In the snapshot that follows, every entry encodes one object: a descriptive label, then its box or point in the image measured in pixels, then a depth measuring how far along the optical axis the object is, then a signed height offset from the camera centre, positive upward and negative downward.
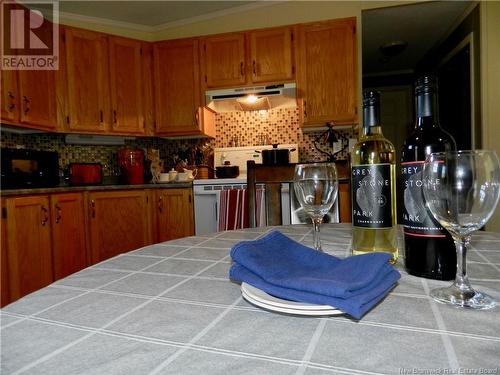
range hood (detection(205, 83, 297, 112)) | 2.88 +0.71
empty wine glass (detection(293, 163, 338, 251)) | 0.67 -0.03
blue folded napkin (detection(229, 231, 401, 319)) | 0.39 -0.14
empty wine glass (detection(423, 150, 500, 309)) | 0.43 -0.03
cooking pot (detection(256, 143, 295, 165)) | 2.78 +0.17
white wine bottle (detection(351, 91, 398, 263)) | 0.58 -0.03
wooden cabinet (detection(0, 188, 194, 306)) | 2.05 -0.36
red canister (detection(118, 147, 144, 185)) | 2.99 +0.13
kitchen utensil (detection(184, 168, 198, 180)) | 3.05 +0.04
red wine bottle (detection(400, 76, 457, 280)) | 0.53 -0.05
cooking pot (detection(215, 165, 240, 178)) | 2.90 +0.05
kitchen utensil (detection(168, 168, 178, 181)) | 3.02 +0.03
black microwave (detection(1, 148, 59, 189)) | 2.15 +0.09
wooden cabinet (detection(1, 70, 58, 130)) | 2.38 +0.64
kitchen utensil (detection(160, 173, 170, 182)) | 2.99 +0.01
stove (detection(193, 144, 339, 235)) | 2.72 -0.17
